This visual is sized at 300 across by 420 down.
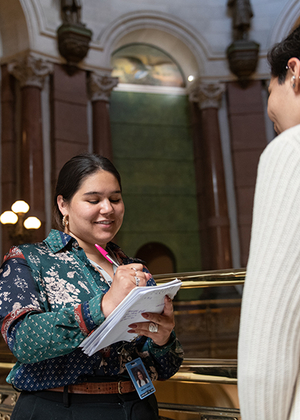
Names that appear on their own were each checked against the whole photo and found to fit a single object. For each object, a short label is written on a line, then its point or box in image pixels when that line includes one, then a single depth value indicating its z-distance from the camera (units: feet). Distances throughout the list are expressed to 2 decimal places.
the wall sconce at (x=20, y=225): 24.80
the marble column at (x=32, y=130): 28.91
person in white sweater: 2.61
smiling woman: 4.55
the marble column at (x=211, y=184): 34.24
